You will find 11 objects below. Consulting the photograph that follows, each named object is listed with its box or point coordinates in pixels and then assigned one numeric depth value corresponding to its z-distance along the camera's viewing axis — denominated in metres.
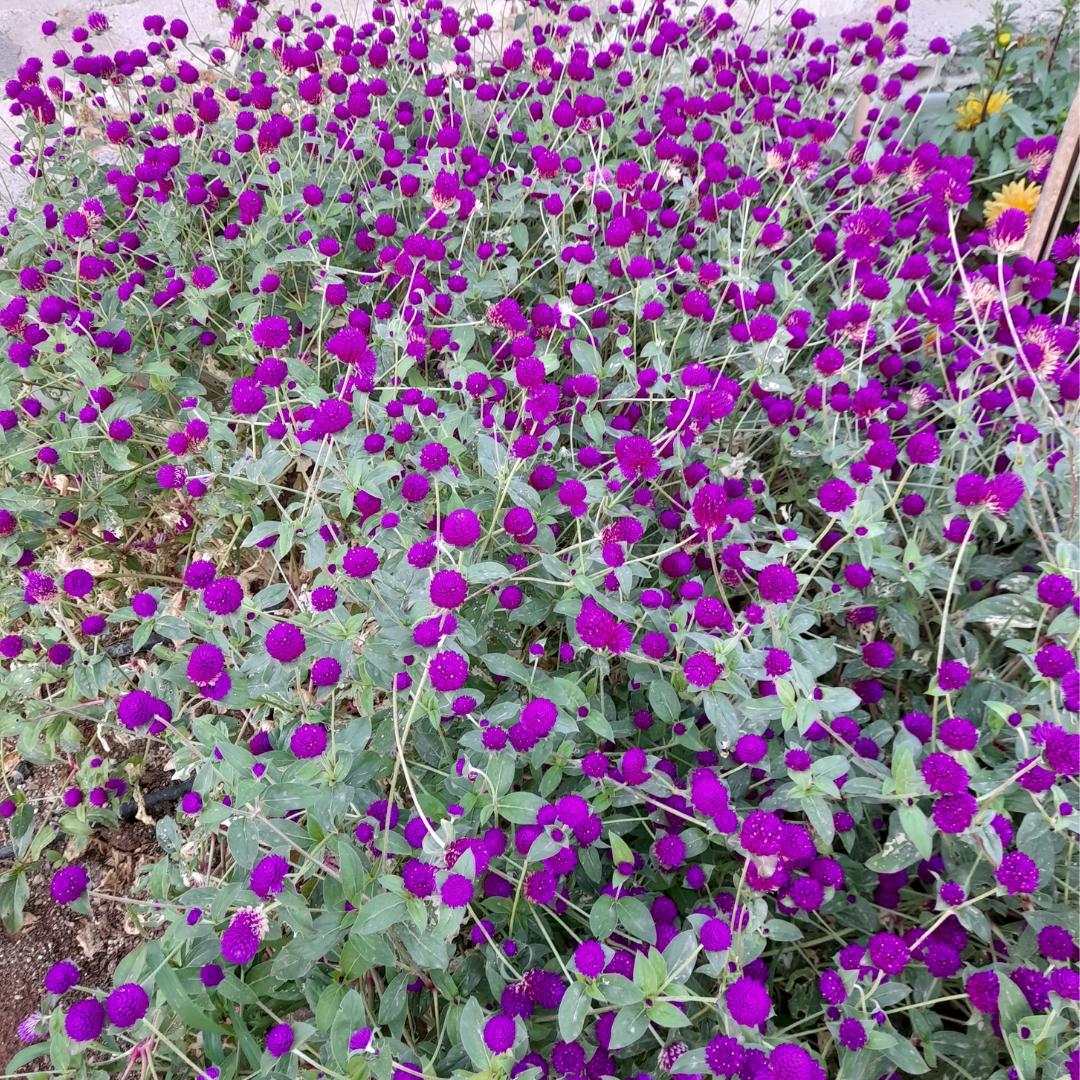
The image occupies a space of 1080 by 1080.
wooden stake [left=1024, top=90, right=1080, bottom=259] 0.94
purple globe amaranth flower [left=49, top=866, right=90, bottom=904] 0.58
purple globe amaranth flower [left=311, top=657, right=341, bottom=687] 0.59
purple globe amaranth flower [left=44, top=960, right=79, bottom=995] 0.55
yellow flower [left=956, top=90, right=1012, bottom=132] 1.27
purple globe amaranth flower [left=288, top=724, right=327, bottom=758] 0.57
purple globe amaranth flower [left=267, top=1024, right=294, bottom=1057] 0.53
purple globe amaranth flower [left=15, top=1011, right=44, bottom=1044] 0.57
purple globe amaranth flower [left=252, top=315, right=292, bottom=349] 0.74
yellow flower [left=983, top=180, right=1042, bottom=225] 1.16
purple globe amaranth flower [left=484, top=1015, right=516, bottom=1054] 0.50
